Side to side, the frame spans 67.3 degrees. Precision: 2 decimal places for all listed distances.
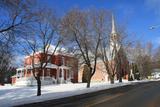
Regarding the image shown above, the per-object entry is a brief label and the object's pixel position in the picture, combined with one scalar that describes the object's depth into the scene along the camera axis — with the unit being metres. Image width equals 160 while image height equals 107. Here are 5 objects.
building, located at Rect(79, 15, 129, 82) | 19.69
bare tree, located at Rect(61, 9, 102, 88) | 15.61
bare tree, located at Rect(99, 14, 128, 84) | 18.56
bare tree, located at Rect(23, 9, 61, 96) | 11.77
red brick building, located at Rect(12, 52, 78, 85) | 22.09
